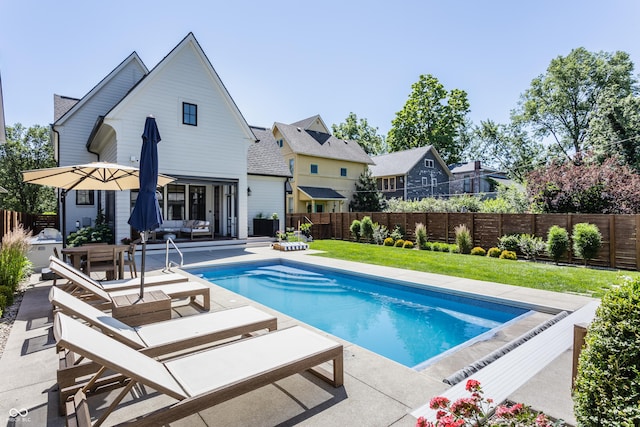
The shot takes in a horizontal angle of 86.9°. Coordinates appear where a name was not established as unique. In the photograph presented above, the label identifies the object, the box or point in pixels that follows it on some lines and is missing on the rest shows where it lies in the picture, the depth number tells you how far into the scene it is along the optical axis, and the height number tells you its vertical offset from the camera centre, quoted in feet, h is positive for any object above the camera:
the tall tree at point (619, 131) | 71.46 +17.55
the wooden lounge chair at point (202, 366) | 7.15 -4.06
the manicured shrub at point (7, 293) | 18.61 -4.21
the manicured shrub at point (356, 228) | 64.95 -2.88
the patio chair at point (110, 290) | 15.46 -3.97
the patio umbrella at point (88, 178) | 22.80 +2.97
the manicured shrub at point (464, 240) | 48.03 -3.96
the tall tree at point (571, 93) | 98.02 +37.43
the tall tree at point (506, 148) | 125.39 +27.05
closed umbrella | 16.43 +1.35
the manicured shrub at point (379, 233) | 60.87 -3.60
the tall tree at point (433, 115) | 143.84 +41.72
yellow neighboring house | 92.89 +14.27
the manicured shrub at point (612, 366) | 6.10 -2.99
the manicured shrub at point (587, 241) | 36.01 -3.23
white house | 42.50 +11.17
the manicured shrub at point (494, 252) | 44.73 -5.36
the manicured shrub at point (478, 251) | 46.68 -5.44
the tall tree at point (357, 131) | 159.53 +39.52
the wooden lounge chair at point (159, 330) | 9.20 -4.01
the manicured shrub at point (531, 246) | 41.26 -4.24
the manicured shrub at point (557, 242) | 38.14 -3.51
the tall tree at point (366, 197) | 104.53 +5.22
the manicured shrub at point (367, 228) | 62.23 -2.70
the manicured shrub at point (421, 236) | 53.62 -3.70
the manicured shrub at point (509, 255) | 43.01 -5.54
